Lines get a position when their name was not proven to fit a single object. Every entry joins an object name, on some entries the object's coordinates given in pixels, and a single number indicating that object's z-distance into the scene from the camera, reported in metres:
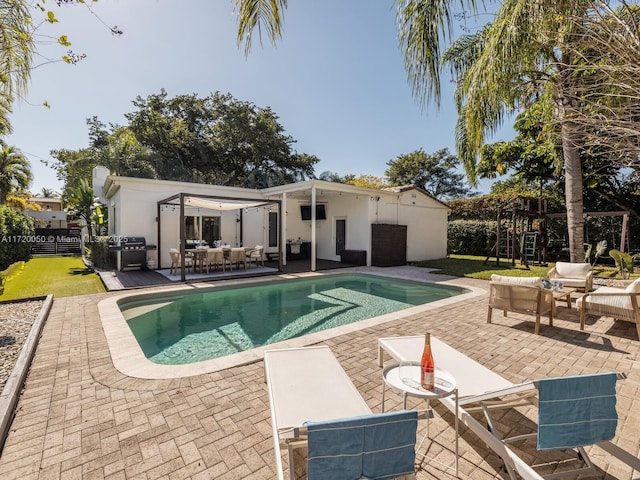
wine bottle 2.27
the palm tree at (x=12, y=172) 24.06
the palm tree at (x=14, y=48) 3.55
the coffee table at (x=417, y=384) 2.17
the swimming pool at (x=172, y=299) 3.88
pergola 9.98
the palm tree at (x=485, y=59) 3.77
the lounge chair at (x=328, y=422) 1.53
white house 12.33
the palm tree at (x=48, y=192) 56.25
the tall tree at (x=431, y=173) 33.06
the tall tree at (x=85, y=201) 17.30
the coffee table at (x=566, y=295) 6.70
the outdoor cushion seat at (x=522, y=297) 5.36
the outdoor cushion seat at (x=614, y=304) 5.04
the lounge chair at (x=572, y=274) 7.37
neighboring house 30.29
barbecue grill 11.77
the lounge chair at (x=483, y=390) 1.97
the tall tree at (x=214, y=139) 23.27
